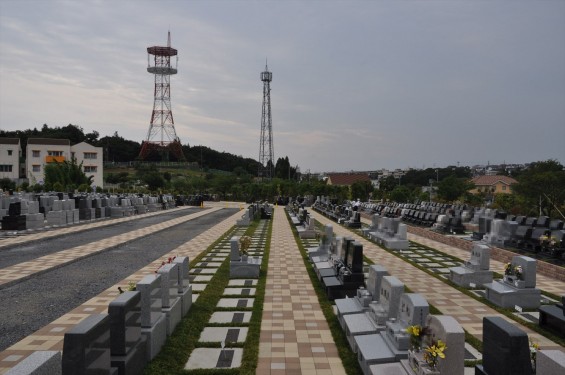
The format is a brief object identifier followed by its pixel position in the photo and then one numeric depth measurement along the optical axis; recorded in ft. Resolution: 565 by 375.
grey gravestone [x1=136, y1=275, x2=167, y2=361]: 19.76
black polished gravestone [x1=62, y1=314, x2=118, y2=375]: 12.76
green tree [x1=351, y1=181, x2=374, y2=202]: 177.06
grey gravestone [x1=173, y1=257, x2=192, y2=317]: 26.32
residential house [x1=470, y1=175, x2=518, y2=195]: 274.98
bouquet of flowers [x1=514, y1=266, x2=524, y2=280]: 30.14
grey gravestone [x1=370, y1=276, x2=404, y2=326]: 20.97
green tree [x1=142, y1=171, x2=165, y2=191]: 232.12
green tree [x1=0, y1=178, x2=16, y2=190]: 169.94
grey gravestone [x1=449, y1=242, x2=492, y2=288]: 35.91
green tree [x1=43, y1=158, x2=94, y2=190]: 153.79
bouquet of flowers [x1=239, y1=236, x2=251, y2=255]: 39.96
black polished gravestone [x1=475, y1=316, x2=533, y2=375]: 14.19
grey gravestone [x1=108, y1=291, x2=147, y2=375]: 16.65
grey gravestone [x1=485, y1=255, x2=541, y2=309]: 29.60
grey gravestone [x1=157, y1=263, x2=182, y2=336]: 23.04
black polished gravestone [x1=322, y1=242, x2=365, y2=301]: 30.78
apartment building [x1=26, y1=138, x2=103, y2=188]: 224.33
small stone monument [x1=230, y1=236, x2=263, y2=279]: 38.60
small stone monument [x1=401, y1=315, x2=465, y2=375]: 15.26
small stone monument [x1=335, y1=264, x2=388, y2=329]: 24.38
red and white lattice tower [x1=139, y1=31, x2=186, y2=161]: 249.96
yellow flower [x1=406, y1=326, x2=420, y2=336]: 16.17
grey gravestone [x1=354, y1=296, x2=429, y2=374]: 18.04
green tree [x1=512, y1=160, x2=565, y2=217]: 106.32
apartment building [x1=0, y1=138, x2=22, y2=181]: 219.00
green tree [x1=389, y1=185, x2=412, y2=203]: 161.99
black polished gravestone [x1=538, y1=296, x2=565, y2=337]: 24.17
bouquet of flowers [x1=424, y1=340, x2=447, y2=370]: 14.82
